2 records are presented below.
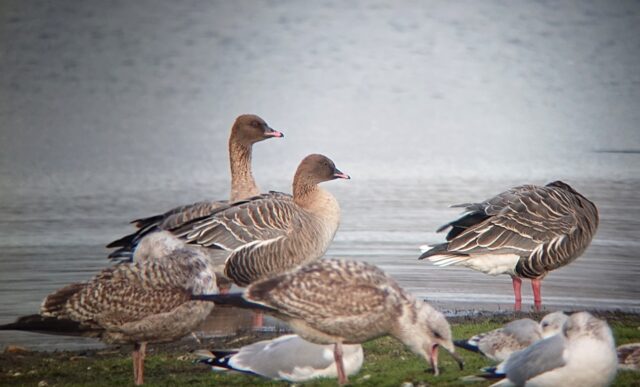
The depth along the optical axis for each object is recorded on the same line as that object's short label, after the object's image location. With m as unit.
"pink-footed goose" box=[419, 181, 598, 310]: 21.94
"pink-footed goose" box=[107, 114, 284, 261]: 26.05
